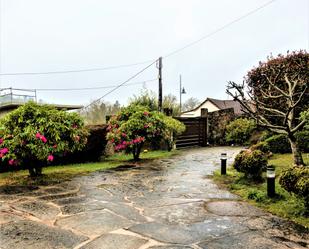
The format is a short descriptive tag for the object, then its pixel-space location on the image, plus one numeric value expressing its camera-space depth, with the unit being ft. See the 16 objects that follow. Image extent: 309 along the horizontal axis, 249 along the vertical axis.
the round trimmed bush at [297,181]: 13.56
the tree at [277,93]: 21.47
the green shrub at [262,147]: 33.46
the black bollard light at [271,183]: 17.06
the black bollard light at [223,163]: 25.23
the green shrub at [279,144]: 34.45
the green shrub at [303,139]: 31.51
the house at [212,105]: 100.08
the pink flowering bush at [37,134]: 23.67
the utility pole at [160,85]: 51.97
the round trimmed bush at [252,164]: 21.70
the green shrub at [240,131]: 52.80
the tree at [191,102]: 158.79
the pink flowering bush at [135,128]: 34.35
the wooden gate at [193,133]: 53.83
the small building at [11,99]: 55.62
